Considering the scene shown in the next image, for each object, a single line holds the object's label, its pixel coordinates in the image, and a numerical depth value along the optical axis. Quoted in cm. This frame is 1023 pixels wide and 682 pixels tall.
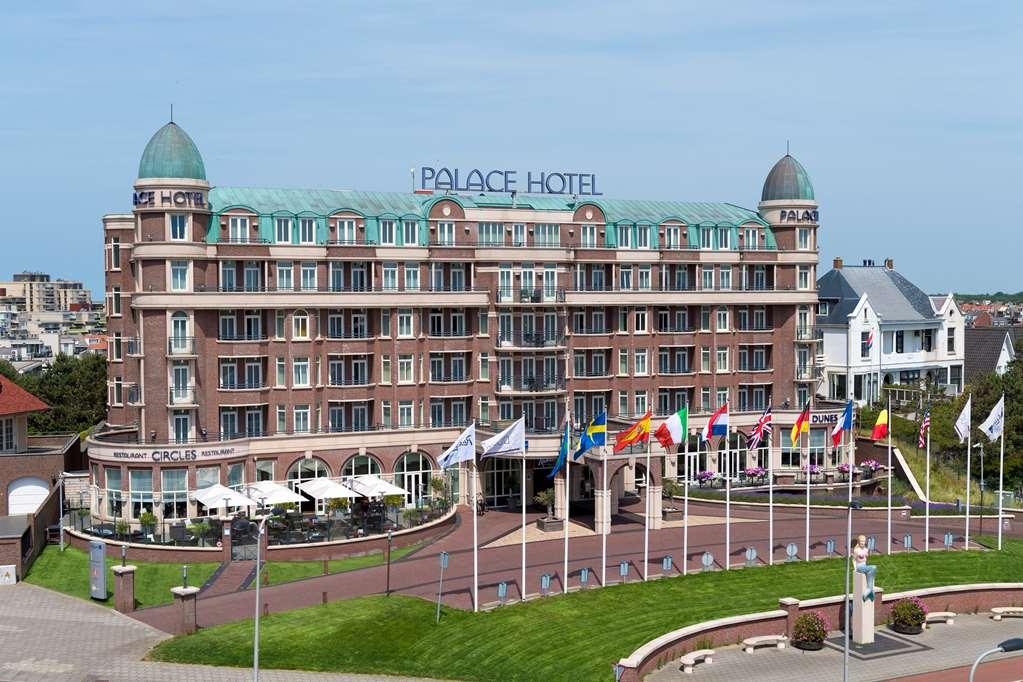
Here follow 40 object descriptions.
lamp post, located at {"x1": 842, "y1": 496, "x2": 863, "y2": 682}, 4675
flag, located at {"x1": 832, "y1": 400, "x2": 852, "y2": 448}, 6869
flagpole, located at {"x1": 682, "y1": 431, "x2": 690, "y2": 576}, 6362
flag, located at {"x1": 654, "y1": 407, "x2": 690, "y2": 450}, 6325
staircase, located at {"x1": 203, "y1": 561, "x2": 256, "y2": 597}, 6188
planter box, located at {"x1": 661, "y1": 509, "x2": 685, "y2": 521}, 8050
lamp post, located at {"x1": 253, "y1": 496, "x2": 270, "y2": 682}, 4503
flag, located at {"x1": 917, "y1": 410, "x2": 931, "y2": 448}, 7225
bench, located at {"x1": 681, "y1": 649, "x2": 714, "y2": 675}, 5234
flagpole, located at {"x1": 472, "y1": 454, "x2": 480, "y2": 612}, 5706
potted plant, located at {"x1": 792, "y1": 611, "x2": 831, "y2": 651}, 5547
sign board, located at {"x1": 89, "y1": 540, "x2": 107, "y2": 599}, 6041
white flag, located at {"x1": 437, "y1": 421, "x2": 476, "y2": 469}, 5631
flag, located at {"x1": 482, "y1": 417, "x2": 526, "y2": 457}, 5803
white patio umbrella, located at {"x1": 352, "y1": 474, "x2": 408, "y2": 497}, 7469
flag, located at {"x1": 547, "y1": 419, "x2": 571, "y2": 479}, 6319
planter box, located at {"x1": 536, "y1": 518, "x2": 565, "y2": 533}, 7656
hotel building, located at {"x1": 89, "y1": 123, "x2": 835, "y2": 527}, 7719
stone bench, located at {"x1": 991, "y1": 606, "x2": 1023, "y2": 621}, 6141
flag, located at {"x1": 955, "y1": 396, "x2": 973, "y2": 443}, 6912
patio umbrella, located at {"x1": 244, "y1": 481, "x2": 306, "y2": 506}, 7159
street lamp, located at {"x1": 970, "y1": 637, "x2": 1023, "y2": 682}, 3162
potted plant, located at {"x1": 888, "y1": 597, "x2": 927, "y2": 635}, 5831
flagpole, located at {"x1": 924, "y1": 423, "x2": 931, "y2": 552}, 7281
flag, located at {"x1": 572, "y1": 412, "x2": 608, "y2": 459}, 6319
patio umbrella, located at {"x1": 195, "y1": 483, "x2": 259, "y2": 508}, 7181
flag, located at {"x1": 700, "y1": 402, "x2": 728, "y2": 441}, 6538
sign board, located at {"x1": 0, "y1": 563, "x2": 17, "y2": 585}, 6362
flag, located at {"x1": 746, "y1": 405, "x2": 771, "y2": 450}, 7000
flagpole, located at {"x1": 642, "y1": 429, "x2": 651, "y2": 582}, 6321
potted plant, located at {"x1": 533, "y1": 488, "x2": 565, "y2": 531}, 7675
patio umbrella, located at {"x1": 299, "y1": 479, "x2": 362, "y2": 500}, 7444
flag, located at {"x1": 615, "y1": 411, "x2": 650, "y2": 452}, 6438
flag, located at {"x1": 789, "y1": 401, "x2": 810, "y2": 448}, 6841
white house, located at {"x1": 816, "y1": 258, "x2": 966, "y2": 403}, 10712
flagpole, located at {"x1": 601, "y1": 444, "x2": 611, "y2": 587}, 6167
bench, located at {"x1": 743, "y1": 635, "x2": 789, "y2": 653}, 5525
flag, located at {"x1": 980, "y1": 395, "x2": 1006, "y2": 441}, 6850
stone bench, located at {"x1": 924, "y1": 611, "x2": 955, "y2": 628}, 6025
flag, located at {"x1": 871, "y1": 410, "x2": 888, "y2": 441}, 7000
